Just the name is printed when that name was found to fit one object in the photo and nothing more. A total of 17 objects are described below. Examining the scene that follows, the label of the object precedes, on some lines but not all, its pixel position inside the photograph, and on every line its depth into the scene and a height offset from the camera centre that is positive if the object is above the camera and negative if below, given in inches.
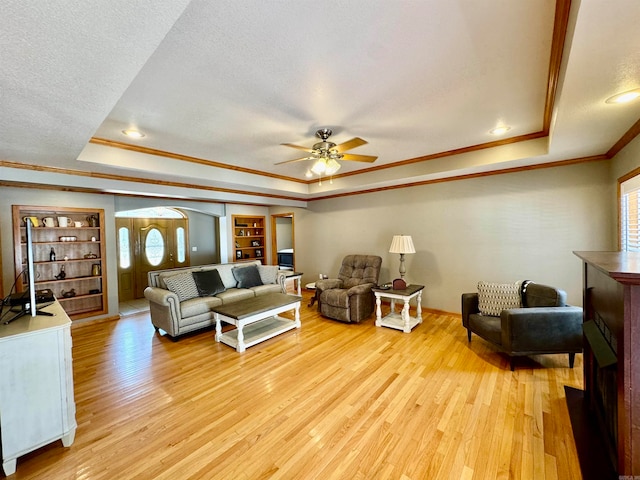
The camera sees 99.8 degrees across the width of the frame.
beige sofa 145.8 -35.7
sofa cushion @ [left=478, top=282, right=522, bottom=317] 127.0 -31.9
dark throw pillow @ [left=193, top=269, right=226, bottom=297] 167.5 -28.6
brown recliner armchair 168.1 -37.0
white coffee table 133.6 -41.9
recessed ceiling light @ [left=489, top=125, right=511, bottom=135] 114.3 +43.9
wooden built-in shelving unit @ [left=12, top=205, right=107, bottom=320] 172.7 -11.1
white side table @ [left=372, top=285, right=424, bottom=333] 152.9 -47.9
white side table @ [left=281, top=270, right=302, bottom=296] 211.9 -35.1
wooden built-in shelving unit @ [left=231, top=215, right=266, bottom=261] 290.2 -1.1
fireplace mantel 44.5 -23.5
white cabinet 67.0 -38.0
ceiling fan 109.2 +34.2
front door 247.1 -10.4
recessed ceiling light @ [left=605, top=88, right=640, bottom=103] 67.2 +33.9
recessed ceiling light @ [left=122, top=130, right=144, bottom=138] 107.3 +43.2
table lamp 167.6 -7.8
